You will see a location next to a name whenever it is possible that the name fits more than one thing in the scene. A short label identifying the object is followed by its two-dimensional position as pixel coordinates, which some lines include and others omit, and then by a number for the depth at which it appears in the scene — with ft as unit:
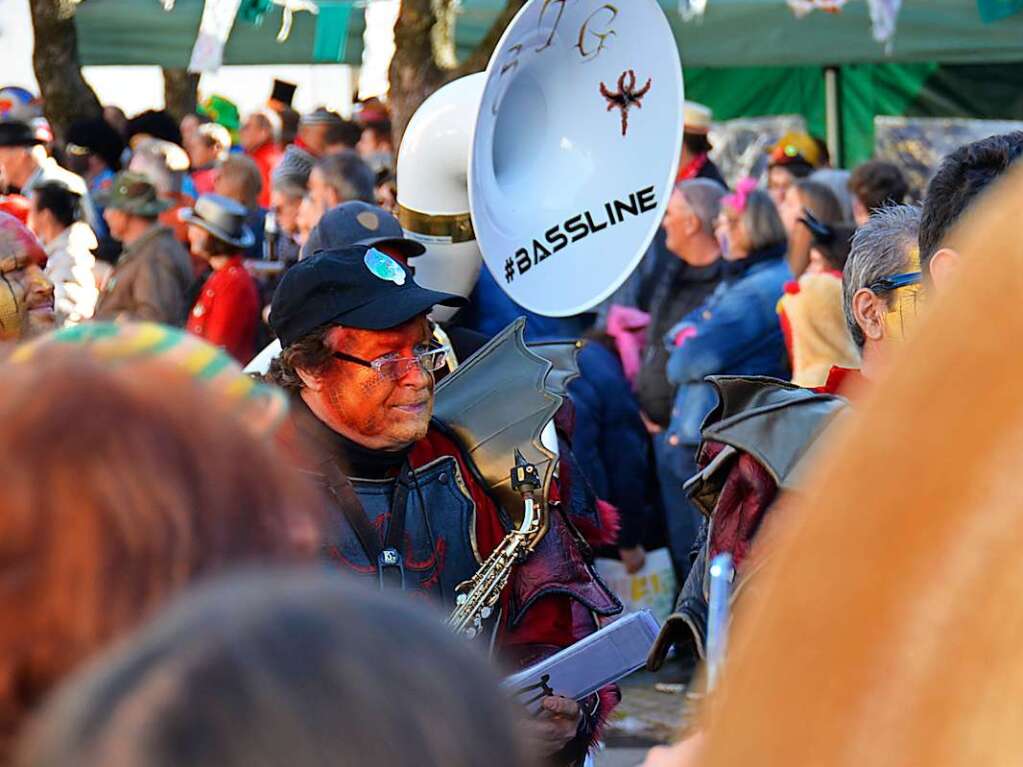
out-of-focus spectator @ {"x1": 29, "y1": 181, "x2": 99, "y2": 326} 38.58
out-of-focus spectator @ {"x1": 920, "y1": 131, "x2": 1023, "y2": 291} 14.71
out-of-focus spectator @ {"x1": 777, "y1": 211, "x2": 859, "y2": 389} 35.09
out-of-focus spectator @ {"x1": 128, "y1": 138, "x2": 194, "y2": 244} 56.95
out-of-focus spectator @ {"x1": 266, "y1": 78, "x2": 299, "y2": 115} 77.82
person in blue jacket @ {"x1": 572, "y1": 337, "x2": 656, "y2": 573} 39.60
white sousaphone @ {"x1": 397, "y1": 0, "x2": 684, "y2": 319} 27.35
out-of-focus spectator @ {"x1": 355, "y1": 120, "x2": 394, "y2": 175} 61.67
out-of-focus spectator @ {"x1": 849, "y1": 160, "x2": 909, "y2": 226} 45.42
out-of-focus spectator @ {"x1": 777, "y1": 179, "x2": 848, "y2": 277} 42.14
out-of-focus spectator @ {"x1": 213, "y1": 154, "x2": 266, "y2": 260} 53.67
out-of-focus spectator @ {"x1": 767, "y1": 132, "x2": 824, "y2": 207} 57.67
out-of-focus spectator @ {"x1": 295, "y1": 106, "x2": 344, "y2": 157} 62.03
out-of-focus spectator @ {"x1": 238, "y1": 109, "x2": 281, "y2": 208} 70.74
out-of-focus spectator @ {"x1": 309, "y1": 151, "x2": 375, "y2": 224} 39.60
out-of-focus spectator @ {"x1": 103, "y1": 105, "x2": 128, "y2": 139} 76.18
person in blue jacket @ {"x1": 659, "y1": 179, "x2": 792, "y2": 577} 39.81
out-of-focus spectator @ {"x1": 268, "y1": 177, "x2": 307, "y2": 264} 51.31
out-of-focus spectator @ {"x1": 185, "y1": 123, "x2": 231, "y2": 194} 73.46
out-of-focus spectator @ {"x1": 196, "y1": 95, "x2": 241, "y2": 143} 99.35
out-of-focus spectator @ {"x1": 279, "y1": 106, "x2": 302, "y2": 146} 75.00
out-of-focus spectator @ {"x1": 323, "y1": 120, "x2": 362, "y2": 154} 61.52
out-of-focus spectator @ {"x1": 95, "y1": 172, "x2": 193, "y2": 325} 47.75
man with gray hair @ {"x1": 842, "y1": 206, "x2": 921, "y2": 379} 16.29
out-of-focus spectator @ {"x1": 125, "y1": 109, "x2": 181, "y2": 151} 75.00
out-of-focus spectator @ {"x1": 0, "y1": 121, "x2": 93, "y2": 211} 61.57
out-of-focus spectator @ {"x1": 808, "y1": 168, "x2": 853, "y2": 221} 46.78
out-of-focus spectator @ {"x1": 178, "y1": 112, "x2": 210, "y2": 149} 75.97
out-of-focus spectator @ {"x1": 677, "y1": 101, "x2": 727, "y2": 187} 51.96
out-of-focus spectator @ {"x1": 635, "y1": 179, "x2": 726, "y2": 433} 43.09
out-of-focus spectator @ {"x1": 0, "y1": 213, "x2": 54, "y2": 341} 23.50
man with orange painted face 18.89
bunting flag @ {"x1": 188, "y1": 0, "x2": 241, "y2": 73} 67.41
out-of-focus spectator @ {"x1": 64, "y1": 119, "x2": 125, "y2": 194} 73.05
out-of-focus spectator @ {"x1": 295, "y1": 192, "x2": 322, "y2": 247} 40.68
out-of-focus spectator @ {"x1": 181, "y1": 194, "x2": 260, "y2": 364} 43.52
